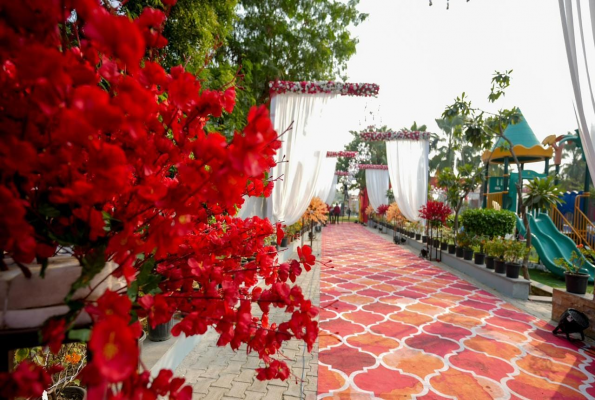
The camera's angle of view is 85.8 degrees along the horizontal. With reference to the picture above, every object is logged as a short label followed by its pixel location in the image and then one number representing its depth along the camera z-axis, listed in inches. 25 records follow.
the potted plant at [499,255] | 205.0
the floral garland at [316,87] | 158.1
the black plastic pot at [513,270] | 191.1
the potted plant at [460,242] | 267.7
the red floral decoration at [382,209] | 617.1
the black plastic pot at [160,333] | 95.9
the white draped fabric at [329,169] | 329.9
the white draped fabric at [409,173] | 320.5
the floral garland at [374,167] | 575.2
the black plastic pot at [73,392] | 67.0
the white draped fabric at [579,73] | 82.4
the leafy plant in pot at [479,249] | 236.8
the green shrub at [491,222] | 254.5
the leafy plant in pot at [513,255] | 191.8
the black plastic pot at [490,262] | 219.7
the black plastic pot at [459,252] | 272.5
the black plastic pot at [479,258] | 236.1
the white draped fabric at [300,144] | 168.4
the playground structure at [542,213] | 262.2
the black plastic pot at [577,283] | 139.9
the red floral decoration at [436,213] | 304.3
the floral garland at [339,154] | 314.7
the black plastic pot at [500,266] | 204.8
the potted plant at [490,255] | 215.8
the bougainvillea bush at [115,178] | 16.4
